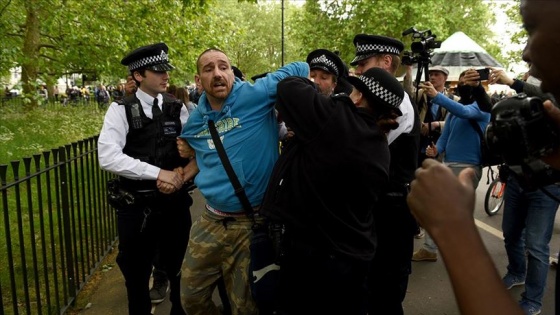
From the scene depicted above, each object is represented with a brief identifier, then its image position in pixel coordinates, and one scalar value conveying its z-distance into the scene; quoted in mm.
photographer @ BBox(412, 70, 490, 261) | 4312
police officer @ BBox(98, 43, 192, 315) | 3189
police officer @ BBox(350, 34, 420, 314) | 3314
